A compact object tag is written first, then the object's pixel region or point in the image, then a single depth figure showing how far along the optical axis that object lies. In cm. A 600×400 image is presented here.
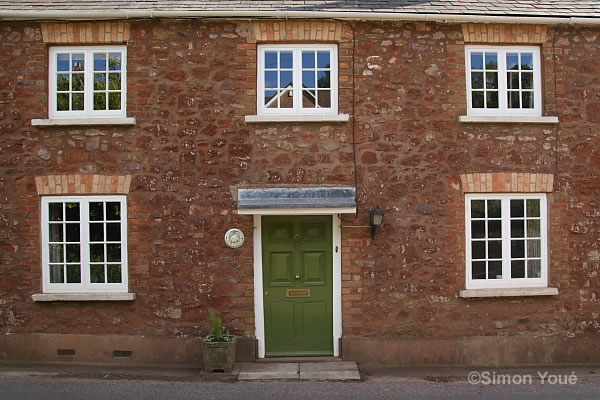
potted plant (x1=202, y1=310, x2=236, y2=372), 830
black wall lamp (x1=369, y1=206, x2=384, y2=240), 856
